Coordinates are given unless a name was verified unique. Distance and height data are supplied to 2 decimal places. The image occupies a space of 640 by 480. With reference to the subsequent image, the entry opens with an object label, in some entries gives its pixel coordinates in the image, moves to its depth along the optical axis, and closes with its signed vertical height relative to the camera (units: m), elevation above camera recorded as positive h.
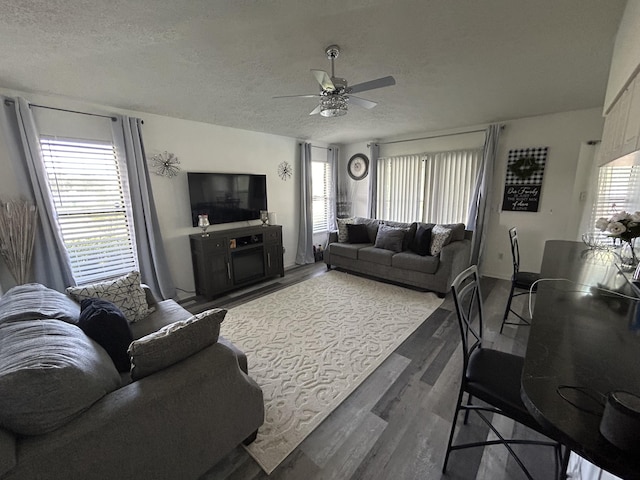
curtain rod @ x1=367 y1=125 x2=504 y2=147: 4.03 +0.95
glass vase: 1.86 -0.50
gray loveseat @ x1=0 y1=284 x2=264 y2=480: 0.83 -0.81
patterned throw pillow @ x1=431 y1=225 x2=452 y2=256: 3.61 -0.65
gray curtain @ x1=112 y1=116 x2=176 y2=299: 2.97 -0.17
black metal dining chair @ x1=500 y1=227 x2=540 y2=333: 2.49 -0.84
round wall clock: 5.49 +0.58
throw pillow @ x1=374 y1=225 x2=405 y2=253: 4.04 -0.71
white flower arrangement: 1.79 -0.26
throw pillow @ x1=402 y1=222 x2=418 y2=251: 4.05 -0.68
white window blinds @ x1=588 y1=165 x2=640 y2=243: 2.97 -0.04
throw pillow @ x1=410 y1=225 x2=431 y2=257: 3.75 -0.71
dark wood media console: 3.50 -0.90
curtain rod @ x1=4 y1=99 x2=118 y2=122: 2.31 +0.87
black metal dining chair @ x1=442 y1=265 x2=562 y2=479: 1.12 -0.88
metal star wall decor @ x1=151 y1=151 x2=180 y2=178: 3.29 +0.41
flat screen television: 3.61 +0.00
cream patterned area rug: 1.68 -1.39
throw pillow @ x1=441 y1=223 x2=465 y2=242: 3.74 -0.56
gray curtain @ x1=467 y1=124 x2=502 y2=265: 3.85 -0.07
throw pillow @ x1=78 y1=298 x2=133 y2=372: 1.40 -0.72
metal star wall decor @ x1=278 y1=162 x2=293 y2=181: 4.68 +0.44
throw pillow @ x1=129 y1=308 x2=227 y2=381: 1.12 -0.66
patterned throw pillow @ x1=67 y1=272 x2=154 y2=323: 1.96 -0.74
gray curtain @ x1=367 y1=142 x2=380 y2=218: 5.22 +0.28
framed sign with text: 3.67 +0.17
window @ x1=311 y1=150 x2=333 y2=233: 5.46 +0.00
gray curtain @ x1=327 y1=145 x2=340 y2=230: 5.64 +0.34
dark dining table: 0.62 -0.57
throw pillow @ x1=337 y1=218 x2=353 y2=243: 4.66 -0.68
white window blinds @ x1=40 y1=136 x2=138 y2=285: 2.66 -0.09
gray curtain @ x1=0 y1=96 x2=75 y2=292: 2.34 +0.11
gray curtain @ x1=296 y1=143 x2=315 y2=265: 4.93 -0.36
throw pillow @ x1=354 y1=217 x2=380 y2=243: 4.62 -0.58
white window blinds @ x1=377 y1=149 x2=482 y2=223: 4.32 +0.12
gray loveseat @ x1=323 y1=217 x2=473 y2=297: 3.46 -0.96
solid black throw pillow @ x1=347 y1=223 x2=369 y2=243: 4.60 -0.69
